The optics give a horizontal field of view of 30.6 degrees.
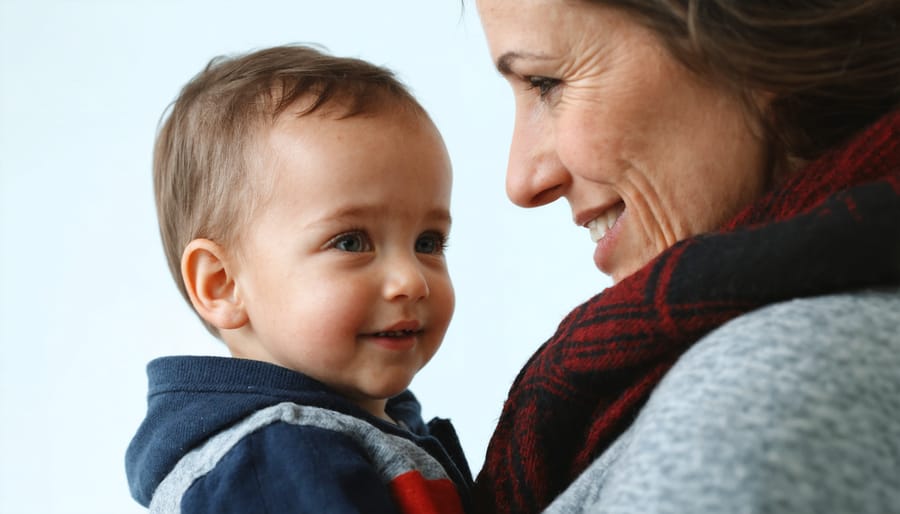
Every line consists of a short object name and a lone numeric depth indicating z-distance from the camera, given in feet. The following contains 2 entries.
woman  1.81
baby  2.31
